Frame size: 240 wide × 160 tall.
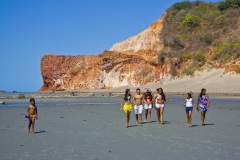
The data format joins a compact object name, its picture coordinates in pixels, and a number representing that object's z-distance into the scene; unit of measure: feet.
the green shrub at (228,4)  240.73
